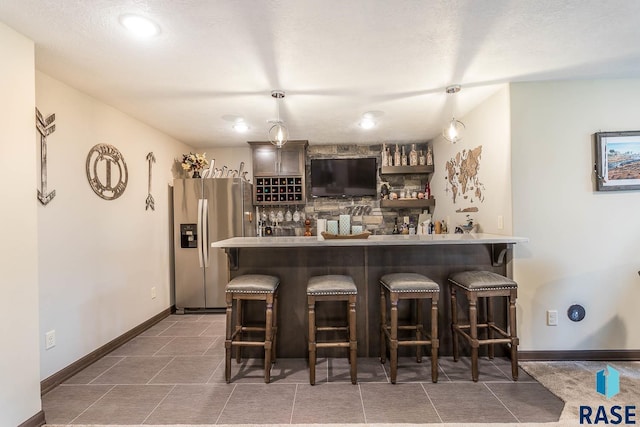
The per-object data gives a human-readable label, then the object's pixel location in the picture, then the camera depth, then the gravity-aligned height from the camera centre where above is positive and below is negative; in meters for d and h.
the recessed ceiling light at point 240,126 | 3.63 +1.06
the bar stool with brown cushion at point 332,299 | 2.28 -0.71
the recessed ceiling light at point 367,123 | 3.57 +1.07
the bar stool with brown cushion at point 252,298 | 2.32 -0.63
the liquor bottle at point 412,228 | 4.80 -0.25
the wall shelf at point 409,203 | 4.71 +0.14
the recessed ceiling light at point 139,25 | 1.73 +1.10
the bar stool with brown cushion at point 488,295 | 2.32 -0.66
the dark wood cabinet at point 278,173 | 4.73 +0.63
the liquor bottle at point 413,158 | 4.72 +0.83
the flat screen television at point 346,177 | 4.88 +0.57
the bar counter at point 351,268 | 2.74 -0.48
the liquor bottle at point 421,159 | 4.74 +0.81
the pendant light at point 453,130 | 2.77 +0.73
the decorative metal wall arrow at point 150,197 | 3.70 +0.23
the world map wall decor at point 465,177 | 3.22 +0.40
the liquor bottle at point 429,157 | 4.70 +0.83
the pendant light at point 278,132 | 2.73 +0.72
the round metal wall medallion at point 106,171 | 2.82 +0.44
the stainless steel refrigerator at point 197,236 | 4.12 -0.27
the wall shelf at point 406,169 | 4.70 +0.65
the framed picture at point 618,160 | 2.57 +0.41
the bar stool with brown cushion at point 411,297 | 2.29 -0.65
